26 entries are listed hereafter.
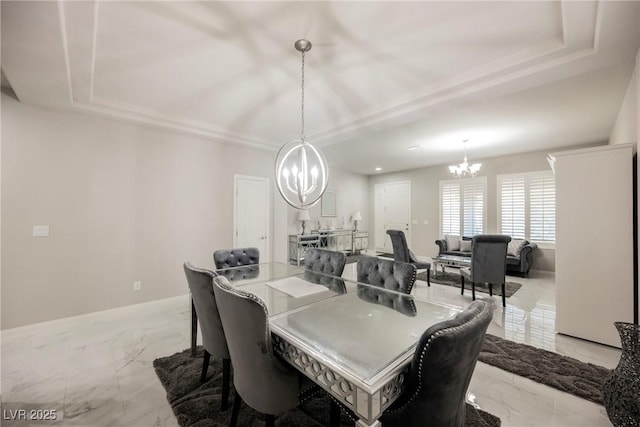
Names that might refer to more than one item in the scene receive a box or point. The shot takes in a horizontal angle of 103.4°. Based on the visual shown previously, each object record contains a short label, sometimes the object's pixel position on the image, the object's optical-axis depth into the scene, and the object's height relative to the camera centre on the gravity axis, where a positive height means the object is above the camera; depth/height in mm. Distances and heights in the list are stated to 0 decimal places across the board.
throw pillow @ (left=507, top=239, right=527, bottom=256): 5305 -657
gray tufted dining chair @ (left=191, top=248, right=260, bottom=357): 2682 -605
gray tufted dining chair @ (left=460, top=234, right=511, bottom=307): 3584 -620
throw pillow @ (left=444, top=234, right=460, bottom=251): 6230 -685
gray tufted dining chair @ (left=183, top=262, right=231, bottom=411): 1638 -691
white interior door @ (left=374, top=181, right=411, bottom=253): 7938 +162
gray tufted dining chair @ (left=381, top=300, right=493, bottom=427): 934 -615
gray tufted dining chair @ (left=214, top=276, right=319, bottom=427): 1189 -720
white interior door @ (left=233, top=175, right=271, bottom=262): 4609 +25
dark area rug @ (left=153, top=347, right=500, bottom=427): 1612 -1324
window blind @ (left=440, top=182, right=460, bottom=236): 6820 +204
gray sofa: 5131 -939
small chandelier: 5230 +996
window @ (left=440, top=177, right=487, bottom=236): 6414 +249
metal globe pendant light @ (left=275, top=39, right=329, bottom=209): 2334 +405
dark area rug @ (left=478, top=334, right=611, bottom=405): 1937 -1309
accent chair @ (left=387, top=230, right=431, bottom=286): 4442 -650
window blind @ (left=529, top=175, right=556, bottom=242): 5426 +148
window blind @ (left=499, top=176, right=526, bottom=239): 5805 +203
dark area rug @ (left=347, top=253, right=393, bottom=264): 6823 -1227
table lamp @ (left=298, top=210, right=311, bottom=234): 5844 -31
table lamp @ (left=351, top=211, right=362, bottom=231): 7816 -65
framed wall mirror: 7168 +318
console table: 5934 -722
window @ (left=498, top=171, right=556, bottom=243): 5469 +223
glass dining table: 1007 -662
